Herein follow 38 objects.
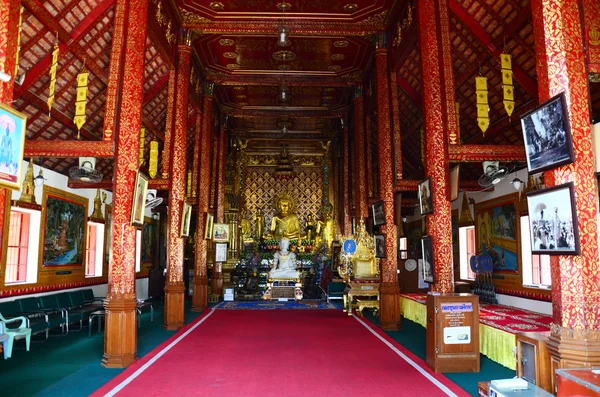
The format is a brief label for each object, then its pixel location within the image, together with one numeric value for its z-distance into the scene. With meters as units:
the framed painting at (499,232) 10.07
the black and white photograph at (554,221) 3.79
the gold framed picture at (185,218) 9.60
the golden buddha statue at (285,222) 19.09
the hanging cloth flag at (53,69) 6.88
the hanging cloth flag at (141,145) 9.90
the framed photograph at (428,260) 6.59
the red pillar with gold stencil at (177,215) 9.25
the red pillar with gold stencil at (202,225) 12.32
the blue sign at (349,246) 11.52
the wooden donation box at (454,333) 5.80
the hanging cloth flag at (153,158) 10.46
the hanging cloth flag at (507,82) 7.55
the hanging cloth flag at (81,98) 7.24
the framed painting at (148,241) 15.37
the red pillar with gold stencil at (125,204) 6.13
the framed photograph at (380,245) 9.41
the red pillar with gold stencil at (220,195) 14.67
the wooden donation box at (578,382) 3.09
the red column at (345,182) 15.99
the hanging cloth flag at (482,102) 7.64
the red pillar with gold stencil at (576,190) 3.76
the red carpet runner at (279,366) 5.01
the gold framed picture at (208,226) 12.53
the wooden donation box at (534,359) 3.91
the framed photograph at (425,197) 6.73
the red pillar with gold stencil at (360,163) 12.43
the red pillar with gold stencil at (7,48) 4.72
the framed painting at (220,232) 13.73
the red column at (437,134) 6.46
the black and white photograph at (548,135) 3.88
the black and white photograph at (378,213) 9.55
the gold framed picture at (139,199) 6.40
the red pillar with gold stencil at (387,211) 9.21
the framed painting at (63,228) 9.80
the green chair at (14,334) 5.70
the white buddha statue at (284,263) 15.56
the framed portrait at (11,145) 4.04
